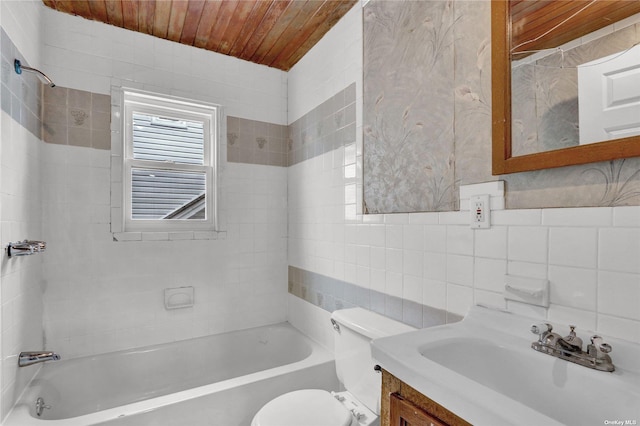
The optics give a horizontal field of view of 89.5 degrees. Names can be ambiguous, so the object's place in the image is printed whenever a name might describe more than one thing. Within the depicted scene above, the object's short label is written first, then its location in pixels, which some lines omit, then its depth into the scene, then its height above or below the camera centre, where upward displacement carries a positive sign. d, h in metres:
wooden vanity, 0.71 -0.46
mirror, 0.86 +0.42
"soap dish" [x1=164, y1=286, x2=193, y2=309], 2.22 -0.56
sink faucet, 0.78 -0.34
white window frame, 2.16 +0.46
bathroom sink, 0.66 -0.39
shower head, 1.48 +0.70
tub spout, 1.54 -0.68
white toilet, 1.33 -0.81
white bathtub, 1.48 -0.94
